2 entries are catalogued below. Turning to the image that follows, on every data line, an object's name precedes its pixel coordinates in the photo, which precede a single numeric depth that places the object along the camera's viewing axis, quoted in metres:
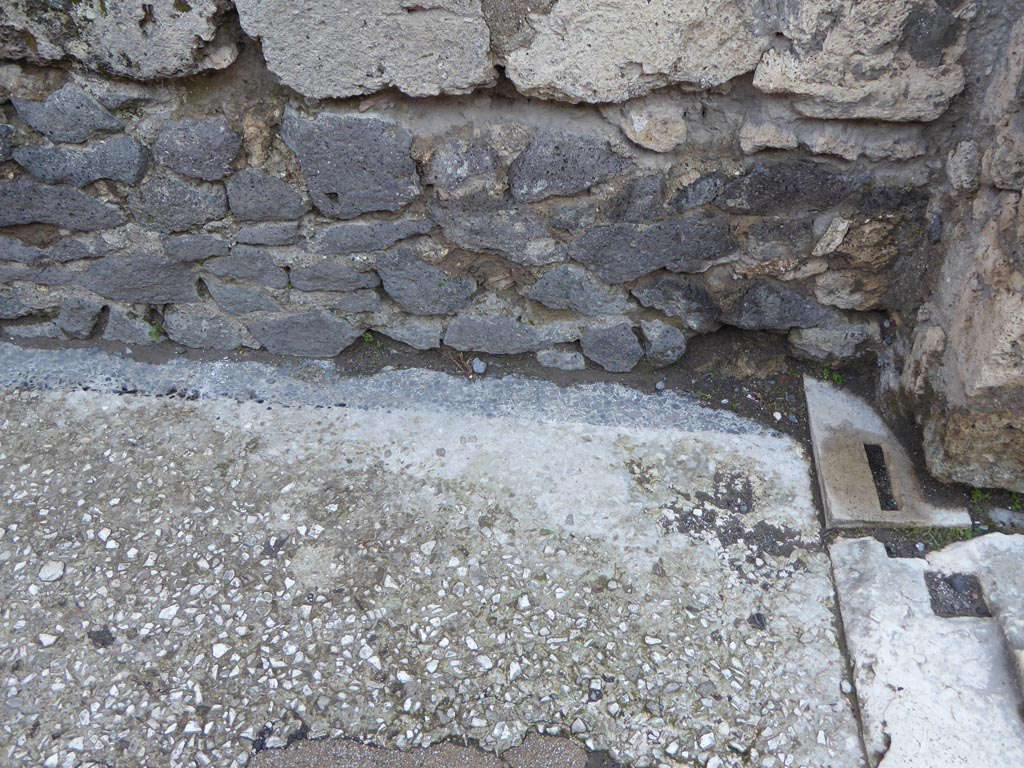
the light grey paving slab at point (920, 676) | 1.71
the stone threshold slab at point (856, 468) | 2.18
